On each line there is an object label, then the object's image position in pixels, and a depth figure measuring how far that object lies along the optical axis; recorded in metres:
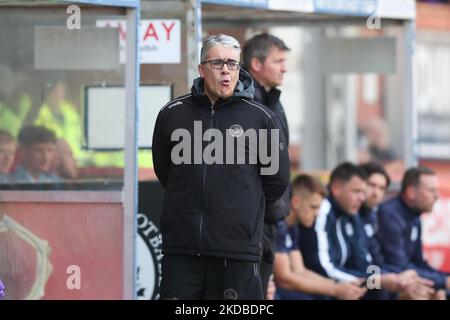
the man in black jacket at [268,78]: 15.77
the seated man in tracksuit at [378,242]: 19.83
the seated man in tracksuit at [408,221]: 20.28
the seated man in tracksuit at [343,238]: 19.08
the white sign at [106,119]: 16.80
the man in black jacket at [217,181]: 12.87
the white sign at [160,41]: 17.50
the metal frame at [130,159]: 16.16
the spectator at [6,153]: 16.25
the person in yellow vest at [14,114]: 16.29
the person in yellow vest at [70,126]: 16.61
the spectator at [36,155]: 16.47
